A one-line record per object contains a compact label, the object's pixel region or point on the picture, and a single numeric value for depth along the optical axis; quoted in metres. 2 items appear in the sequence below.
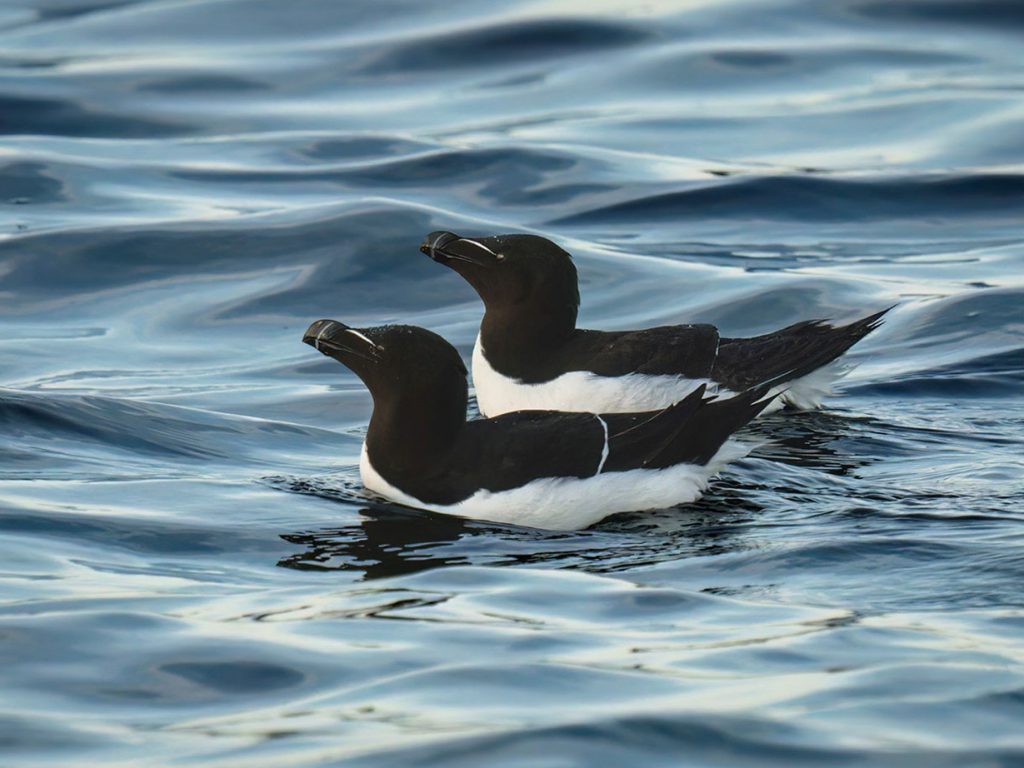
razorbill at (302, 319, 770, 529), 17.00
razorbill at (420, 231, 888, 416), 20.34
